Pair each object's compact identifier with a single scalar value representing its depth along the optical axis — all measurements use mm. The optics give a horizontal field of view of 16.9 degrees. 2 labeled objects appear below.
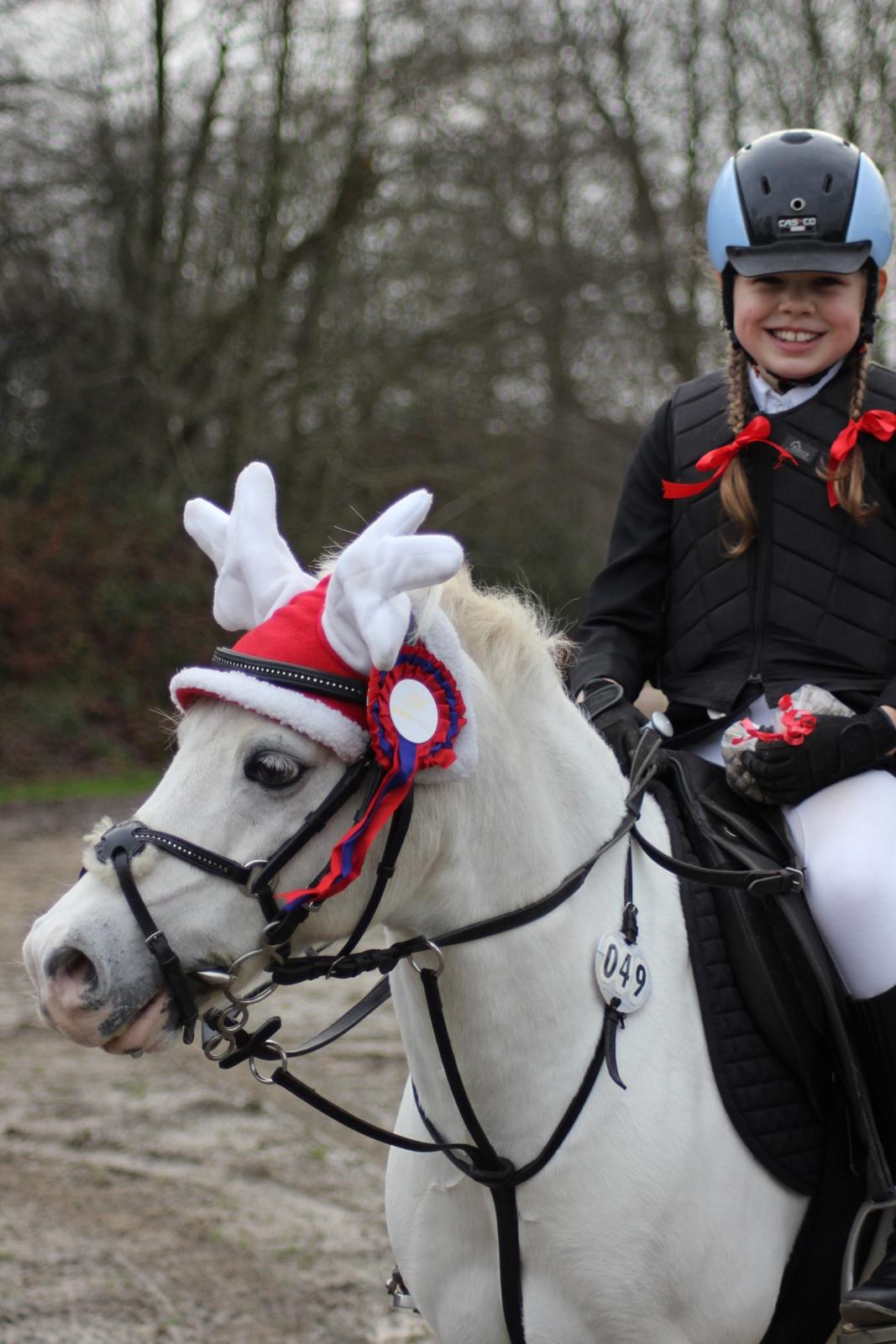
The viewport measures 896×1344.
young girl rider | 3314
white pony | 2918
